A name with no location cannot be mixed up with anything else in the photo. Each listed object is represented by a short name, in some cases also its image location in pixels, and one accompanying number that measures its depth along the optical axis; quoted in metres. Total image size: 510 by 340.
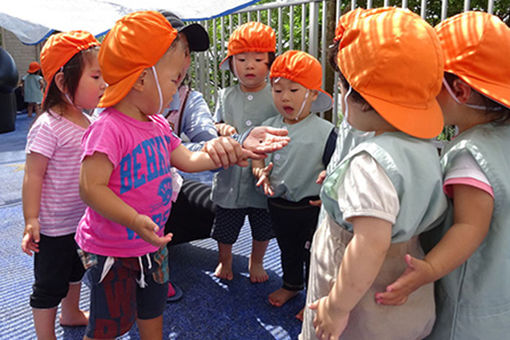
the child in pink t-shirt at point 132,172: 1.30
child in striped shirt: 1.65
